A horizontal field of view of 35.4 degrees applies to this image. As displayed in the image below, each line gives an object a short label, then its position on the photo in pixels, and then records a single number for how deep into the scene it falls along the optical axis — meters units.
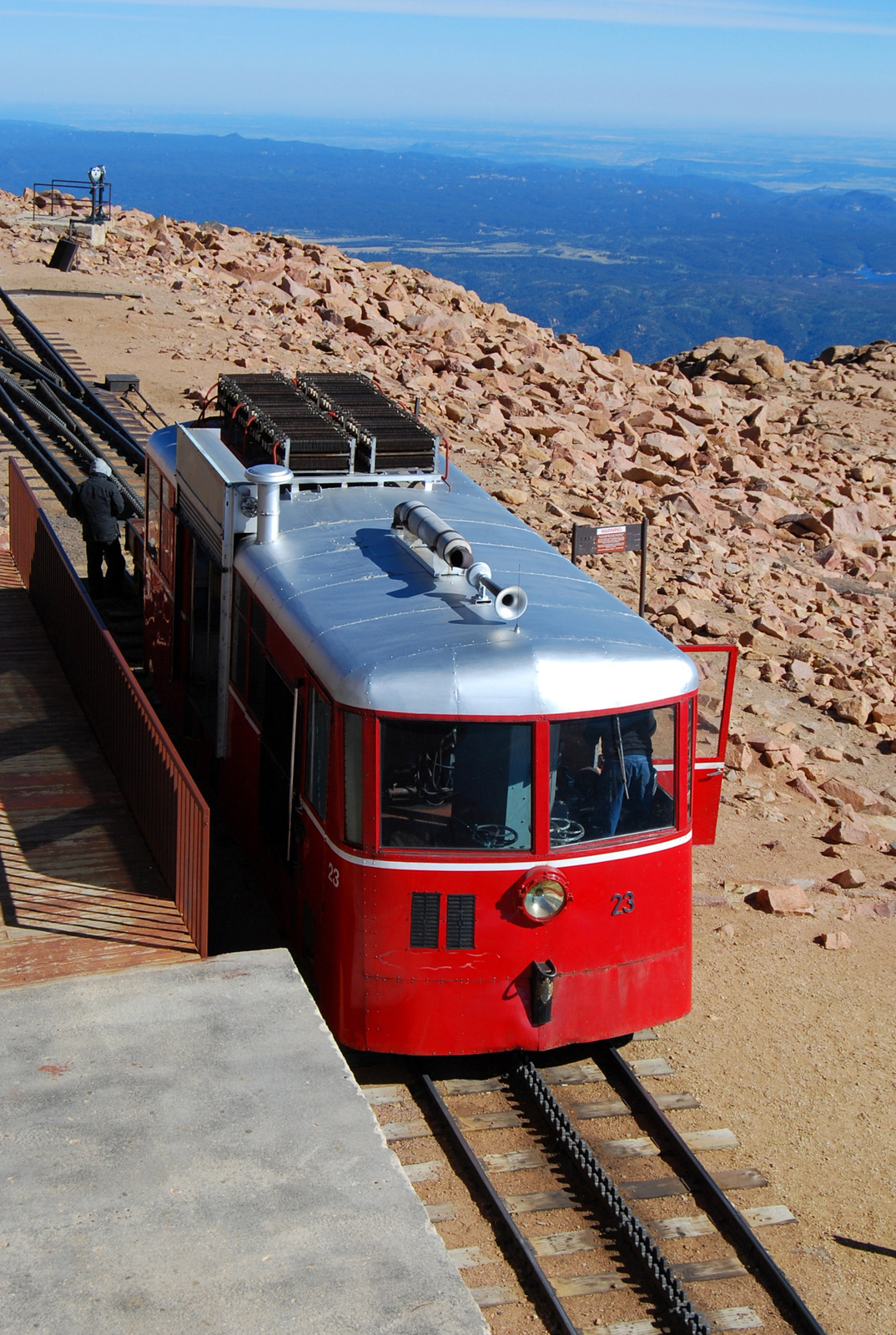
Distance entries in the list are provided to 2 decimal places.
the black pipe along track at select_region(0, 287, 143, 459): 23.09
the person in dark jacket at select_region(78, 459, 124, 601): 15.60
